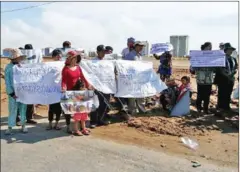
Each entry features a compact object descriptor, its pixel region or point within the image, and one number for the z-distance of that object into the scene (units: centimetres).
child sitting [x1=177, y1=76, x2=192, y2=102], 522
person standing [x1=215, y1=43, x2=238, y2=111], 533
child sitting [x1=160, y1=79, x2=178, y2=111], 531
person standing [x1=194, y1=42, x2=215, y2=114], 522
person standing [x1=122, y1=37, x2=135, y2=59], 536
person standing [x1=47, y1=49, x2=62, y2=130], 475
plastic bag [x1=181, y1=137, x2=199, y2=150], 403
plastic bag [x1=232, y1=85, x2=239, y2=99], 505
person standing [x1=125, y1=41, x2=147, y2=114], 525
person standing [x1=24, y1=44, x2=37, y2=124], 519
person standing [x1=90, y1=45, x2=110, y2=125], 486
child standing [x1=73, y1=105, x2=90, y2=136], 442
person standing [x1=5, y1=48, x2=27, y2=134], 459
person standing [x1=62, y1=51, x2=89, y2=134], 439
